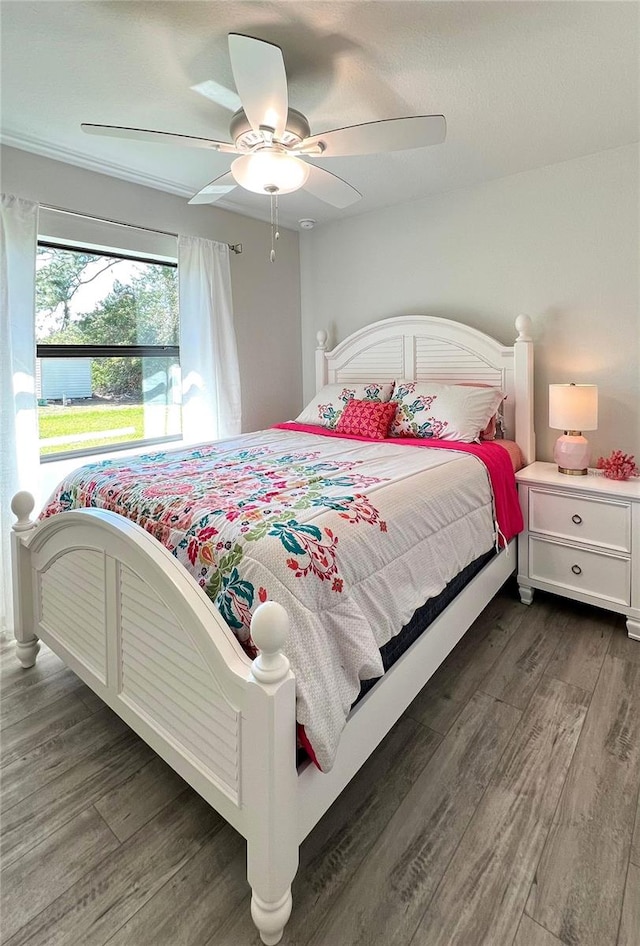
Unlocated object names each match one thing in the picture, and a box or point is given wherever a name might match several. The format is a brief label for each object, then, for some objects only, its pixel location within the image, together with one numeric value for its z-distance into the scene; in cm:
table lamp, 245
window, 274
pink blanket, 231
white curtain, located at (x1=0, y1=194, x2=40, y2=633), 234
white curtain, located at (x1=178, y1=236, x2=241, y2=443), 314
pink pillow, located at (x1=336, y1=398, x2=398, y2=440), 283
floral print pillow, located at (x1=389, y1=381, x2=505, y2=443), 264
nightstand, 223
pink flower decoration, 240
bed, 104
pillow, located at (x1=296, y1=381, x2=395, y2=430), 311
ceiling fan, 146
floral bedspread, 120
